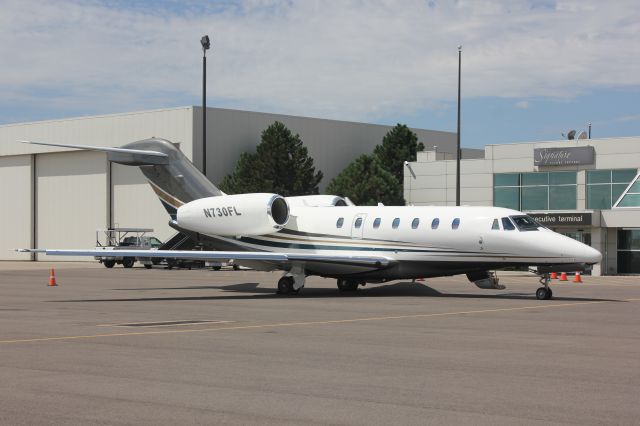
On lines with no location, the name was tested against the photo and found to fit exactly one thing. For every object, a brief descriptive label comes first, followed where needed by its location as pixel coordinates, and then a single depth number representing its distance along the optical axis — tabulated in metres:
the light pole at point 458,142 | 48.03
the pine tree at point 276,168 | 68.06
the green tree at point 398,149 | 76.38
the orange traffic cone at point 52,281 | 34.28
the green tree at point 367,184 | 67.62
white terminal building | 49.66
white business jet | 26.42
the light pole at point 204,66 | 46.59
